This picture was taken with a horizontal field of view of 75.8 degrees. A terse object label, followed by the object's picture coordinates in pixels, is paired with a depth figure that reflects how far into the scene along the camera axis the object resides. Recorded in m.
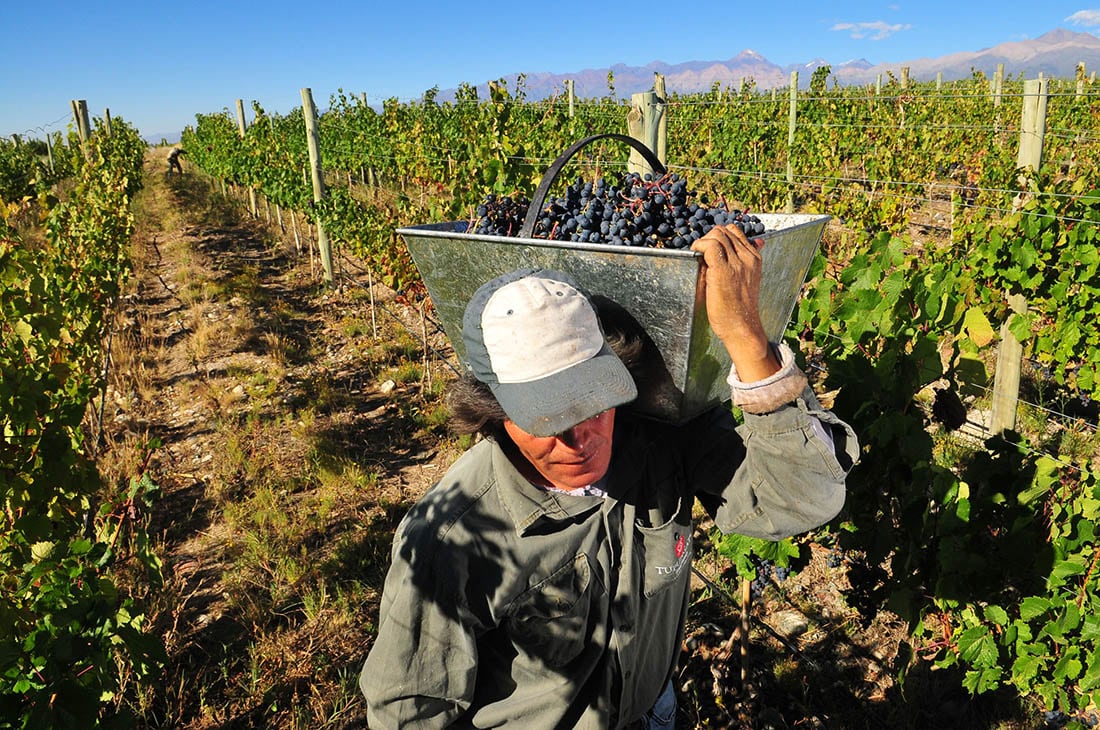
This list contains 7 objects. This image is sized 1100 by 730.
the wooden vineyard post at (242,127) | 16.10
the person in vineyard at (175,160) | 30.52
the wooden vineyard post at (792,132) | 10.90
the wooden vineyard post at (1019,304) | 4.54
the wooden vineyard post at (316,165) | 9.89
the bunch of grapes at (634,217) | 1.28
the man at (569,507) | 1.21
